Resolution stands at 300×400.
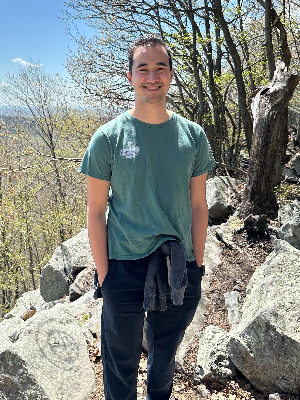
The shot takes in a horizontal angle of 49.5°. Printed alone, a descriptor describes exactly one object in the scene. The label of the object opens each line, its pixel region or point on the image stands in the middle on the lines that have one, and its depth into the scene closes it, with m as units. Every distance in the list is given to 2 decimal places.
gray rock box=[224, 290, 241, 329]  3.21
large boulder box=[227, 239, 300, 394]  2.32
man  1.60
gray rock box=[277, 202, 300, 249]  3.94
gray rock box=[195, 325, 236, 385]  2.59
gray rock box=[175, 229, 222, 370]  2.99
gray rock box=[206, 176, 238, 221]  5.73
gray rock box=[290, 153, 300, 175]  7.46
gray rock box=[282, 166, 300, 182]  7.09
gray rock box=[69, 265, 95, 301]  5.59
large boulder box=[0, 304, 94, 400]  2.51
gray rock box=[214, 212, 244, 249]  4.70
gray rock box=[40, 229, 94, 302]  6.63
